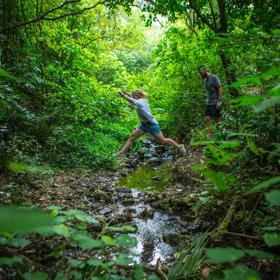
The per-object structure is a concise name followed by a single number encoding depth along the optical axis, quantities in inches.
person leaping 252.5
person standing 254.8
